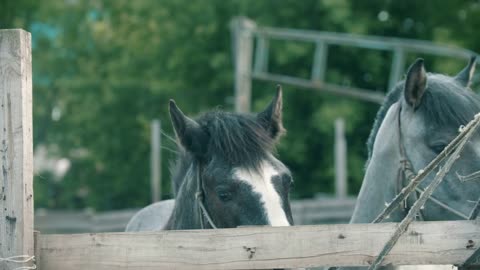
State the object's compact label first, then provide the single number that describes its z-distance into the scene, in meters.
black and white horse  8.48
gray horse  8.79
